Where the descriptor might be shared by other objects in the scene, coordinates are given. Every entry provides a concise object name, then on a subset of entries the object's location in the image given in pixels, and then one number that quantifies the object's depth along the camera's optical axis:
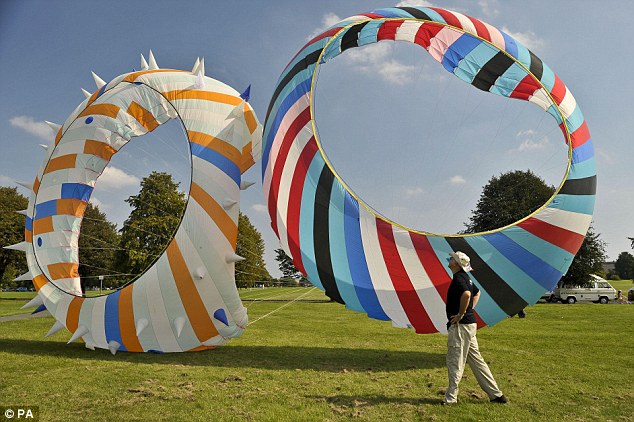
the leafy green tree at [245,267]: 11.61
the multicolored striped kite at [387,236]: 6.30
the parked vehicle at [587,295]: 24.75
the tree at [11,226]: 25.50
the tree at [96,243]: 22.89
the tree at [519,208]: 22.75
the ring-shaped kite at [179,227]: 7.26
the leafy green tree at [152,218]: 14.24
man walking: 4.82
